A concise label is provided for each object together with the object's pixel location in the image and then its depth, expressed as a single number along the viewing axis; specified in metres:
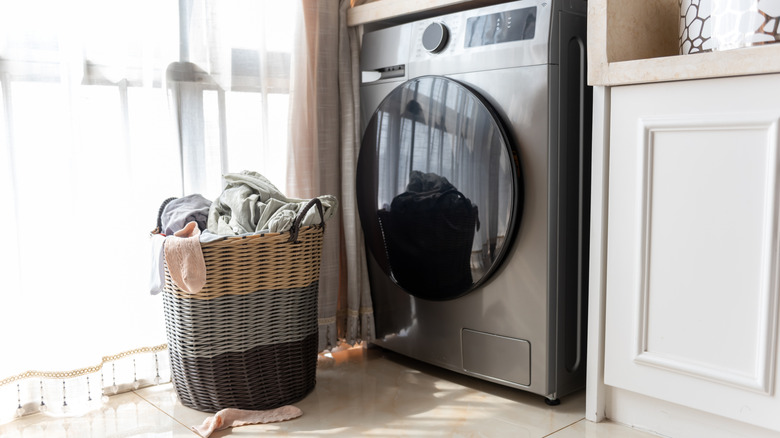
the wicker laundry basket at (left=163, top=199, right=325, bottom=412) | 1.49
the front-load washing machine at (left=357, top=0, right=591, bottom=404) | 1.48
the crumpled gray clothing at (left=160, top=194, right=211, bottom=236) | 1.57
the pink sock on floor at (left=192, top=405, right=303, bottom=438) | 1.46
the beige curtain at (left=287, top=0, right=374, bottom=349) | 1.88
